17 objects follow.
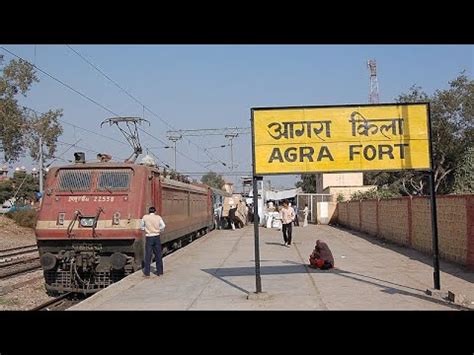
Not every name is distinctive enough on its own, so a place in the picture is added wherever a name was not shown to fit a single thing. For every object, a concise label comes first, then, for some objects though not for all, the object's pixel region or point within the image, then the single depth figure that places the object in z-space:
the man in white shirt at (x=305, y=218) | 34.94
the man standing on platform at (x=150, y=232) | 11.94
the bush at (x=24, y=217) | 34.97
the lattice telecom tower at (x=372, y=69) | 79.06
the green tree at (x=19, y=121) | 35.62
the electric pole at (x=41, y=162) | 36.33
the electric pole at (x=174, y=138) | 43.75
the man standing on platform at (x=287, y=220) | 19.06
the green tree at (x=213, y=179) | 95.62
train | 11.78
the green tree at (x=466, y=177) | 17.72
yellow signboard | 9.36
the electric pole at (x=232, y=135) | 45.02
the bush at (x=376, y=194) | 30.03
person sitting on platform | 12.35
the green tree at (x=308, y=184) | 82.75
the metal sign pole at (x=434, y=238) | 9.03
